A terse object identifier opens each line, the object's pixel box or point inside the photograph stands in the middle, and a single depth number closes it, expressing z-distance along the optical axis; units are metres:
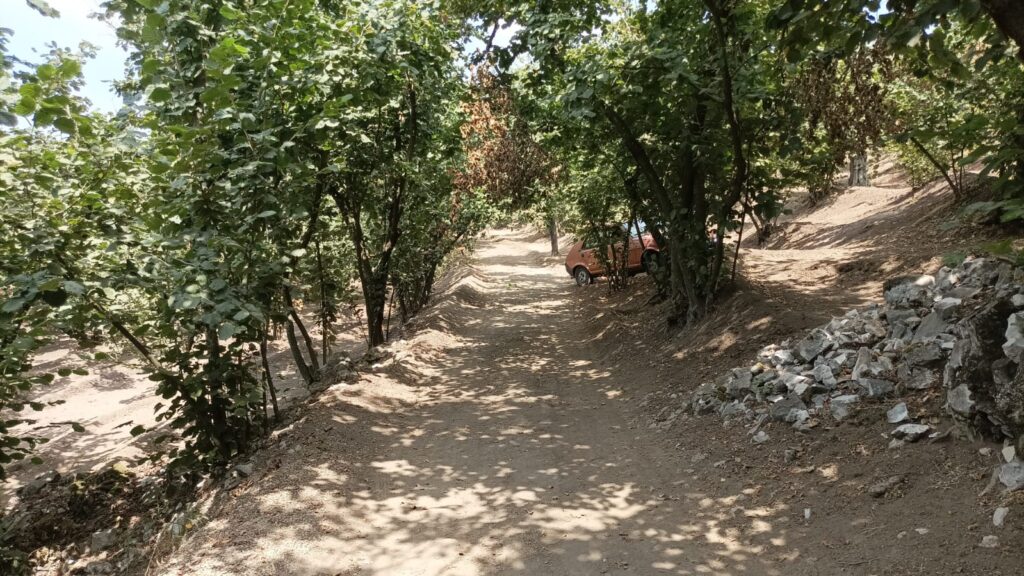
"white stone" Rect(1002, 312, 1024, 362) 3.41
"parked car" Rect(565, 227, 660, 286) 15.83
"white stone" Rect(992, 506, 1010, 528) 3.04
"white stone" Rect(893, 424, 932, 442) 3.99
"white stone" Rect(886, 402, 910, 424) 4.22
